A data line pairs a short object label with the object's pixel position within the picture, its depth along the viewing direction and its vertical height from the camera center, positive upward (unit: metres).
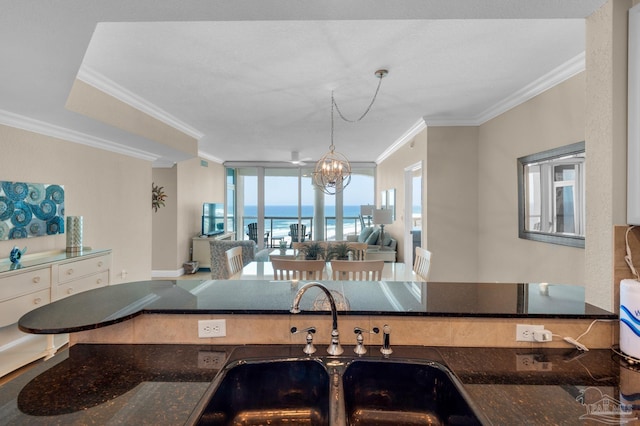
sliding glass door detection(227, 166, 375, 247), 8.29 +0.22
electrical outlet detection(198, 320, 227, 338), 1.14 -0.45
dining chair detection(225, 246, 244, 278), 2.84 -0.51
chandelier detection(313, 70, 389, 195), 3.78 +0.54
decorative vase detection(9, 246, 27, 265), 2.55 -0.39
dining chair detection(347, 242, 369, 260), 3.51 -0.46
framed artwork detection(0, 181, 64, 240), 2.70 +0.01
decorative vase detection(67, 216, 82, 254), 3.19 -0.26
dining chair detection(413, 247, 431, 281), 2.81 -0.51
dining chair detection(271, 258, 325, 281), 2.39 -0.45
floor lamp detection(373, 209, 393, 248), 5.45 -0.09
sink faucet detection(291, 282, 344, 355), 1.03 -0.41
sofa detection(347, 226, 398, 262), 5.23 -0.66
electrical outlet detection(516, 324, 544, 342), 1.12 -0.45
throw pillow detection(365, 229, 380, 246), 6.27 -0.56
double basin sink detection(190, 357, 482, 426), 0.98 -0.60
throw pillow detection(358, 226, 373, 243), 6.85 -0.51
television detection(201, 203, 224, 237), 6.75 -0.18
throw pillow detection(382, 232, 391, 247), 5.97 -0.59
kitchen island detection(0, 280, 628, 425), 0.80 -0.50
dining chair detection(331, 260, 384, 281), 2.38 -0.44
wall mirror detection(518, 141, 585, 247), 2.37 +0.15
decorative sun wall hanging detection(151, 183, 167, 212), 5.59 +0.27
